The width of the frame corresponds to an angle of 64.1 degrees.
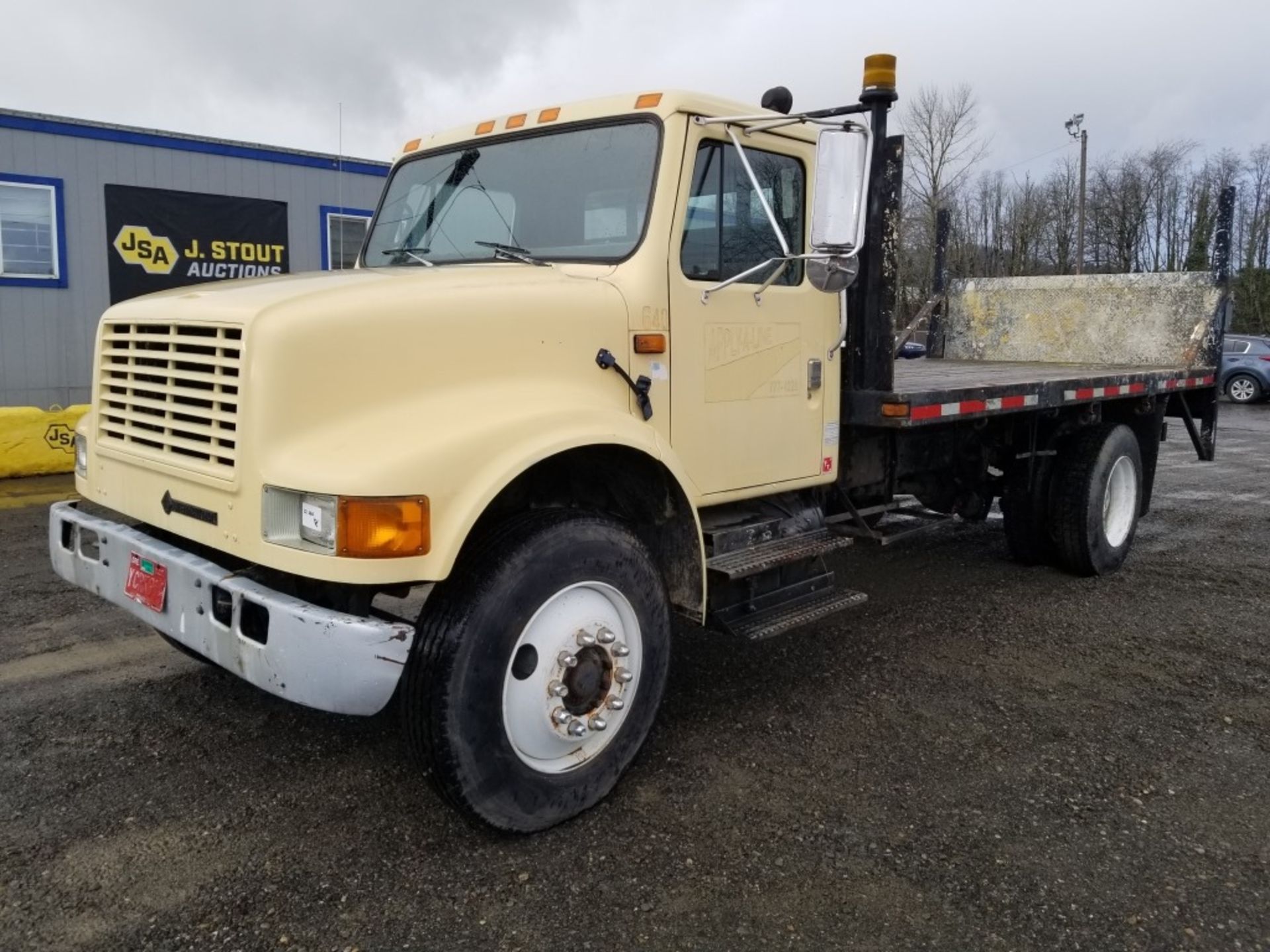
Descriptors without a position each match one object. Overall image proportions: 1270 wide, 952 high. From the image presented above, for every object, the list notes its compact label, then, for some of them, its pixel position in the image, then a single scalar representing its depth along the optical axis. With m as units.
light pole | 30.84
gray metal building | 10.41
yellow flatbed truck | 2.85
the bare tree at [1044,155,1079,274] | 38.16
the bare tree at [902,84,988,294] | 29.38
